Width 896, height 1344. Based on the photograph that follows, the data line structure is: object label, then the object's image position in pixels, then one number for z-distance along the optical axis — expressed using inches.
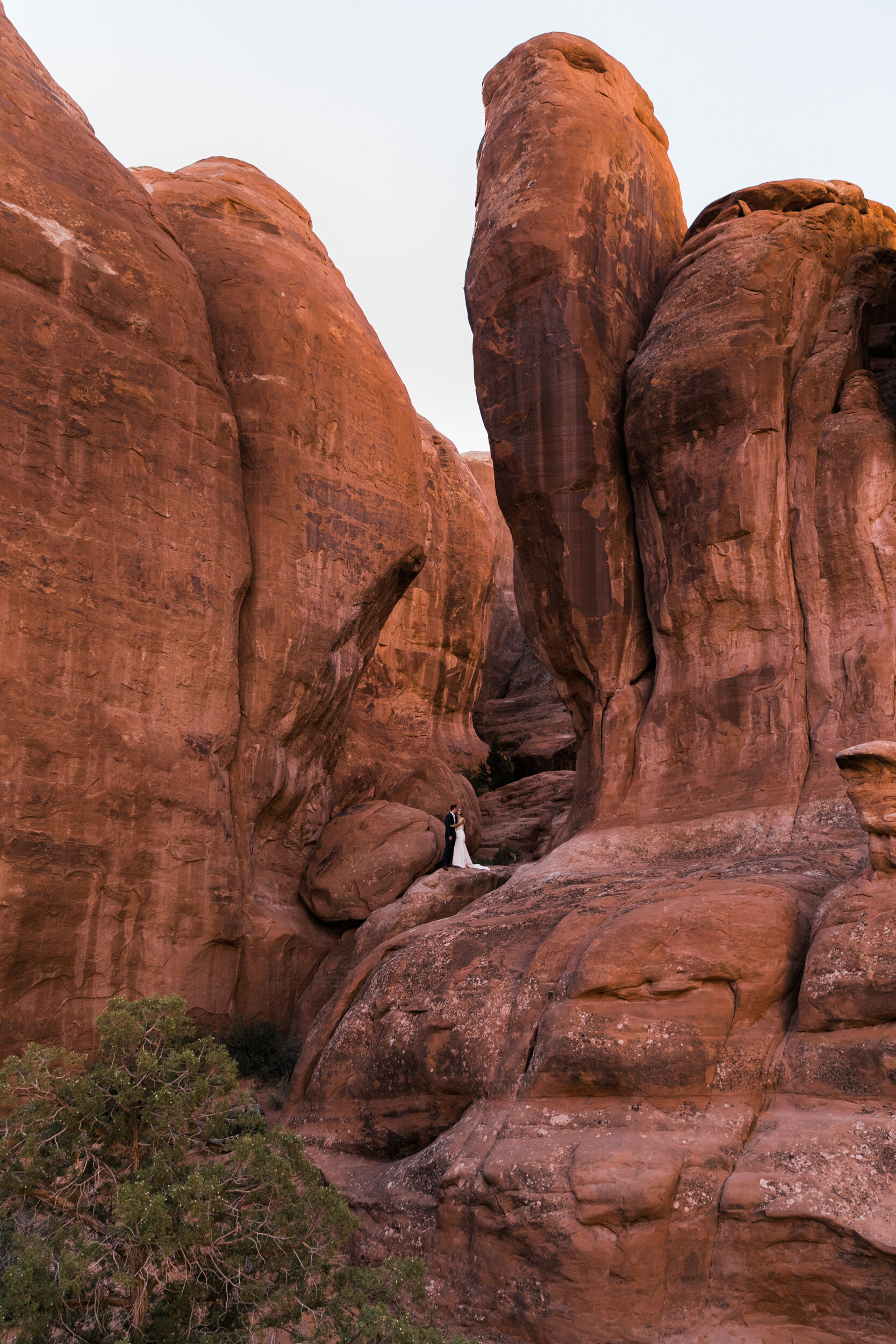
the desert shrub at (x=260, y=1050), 666.2
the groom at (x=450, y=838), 814.5
